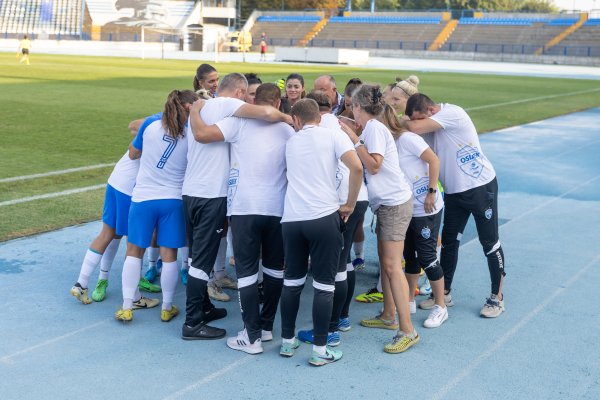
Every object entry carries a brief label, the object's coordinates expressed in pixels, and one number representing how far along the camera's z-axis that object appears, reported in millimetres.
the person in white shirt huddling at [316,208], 5102
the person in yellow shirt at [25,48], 40312
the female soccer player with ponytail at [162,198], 5852
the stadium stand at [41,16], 89188
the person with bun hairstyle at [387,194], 5473
